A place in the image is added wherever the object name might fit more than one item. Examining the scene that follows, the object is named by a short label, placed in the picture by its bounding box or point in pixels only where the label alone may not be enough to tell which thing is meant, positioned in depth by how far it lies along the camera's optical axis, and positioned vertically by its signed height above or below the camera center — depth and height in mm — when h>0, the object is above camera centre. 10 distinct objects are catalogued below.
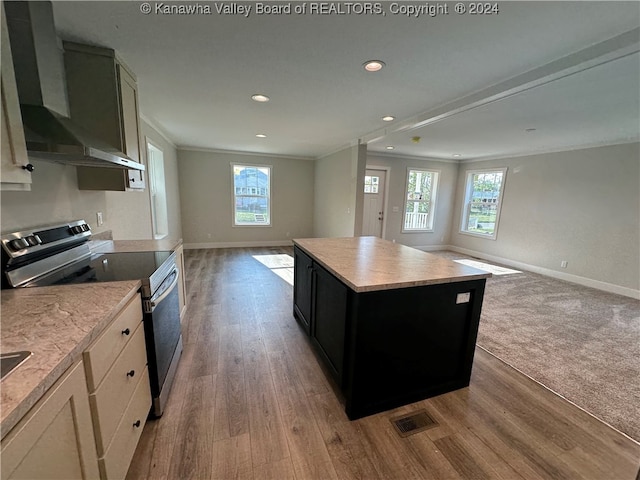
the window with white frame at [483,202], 6051 +97
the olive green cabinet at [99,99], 1886 +679
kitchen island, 1617 -811
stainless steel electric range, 1354 -473
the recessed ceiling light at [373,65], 2020 +1065
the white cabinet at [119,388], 1008 -864
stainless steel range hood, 1339 +562
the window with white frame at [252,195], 6523 +66
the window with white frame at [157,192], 3955 +26
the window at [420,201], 6750 +62
